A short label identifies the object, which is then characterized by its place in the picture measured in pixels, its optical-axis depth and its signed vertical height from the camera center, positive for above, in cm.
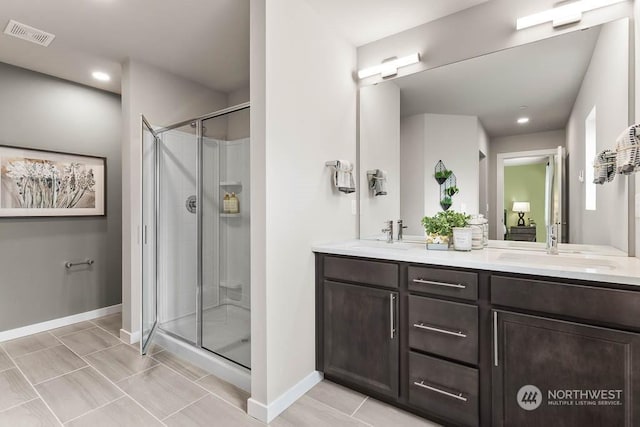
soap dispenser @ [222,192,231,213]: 259 +8
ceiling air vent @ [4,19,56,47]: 220 +135
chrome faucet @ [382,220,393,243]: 243 -15
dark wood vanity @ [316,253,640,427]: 124 -65
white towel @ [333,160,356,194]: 226 +26
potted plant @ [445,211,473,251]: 195 -13
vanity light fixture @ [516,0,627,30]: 170 +114
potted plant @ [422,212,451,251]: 201 -14
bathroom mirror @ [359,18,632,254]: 175 +51
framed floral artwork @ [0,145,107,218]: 275 +29
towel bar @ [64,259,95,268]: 309 -51
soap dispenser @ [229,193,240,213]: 253 +7
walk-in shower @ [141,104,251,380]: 249 -16
